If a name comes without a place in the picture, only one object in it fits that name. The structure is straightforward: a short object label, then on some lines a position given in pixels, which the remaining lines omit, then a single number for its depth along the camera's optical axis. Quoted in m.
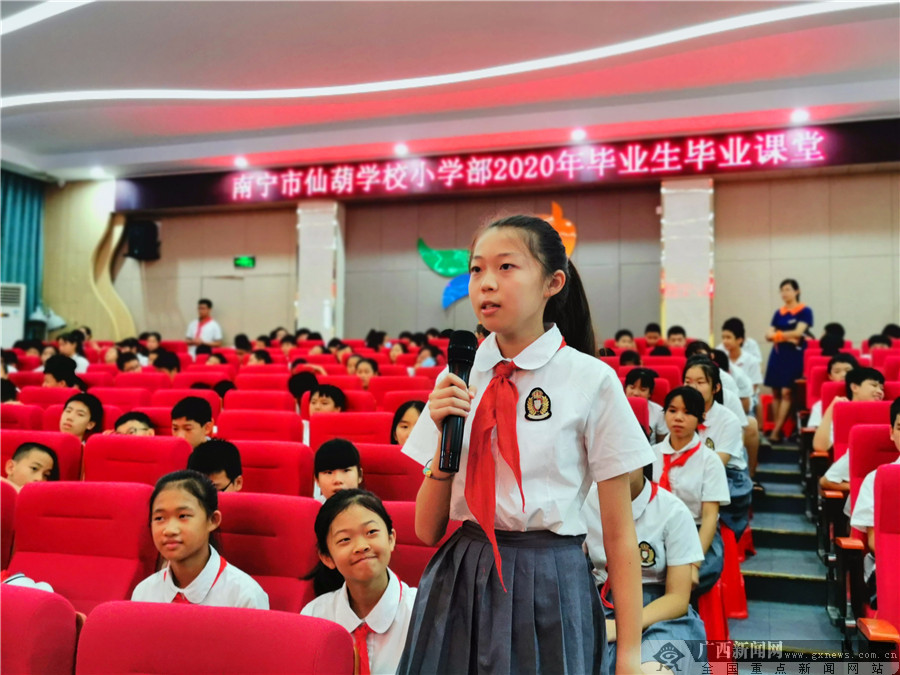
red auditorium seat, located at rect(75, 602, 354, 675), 1.15
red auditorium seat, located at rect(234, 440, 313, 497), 2.95
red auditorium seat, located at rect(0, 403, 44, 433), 4.15
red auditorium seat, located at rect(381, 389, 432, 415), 4.22
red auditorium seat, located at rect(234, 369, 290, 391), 5.48
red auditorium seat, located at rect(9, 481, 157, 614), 2.32
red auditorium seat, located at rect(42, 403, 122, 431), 4.14
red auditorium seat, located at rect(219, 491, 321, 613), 2.21
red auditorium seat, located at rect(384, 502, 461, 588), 2.31
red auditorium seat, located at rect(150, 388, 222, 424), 4.57
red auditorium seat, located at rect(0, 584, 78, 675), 1.30
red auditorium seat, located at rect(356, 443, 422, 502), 2.89
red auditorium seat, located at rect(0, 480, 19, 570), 2.45
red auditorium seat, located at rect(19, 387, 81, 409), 4.83
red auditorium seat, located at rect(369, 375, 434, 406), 4.98
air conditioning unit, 10.52
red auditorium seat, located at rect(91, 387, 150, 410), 4.73
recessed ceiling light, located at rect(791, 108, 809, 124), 7.81
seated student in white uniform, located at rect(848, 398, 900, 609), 2.64
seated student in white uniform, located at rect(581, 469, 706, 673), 2.13
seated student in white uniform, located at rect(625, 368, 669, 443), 4.22
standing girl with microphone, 1.11
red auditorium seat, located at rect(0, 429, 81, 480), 3.13
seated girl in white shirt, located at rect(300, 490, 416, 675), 1.89
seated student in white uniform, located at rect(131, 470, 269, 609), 2.10
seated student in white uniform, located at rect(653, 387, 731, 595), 2.83
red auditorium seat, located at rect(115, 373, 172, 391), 5.64
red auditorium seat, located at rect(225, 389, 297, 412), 4.44
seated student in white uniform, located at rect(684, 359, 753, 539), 3.42
